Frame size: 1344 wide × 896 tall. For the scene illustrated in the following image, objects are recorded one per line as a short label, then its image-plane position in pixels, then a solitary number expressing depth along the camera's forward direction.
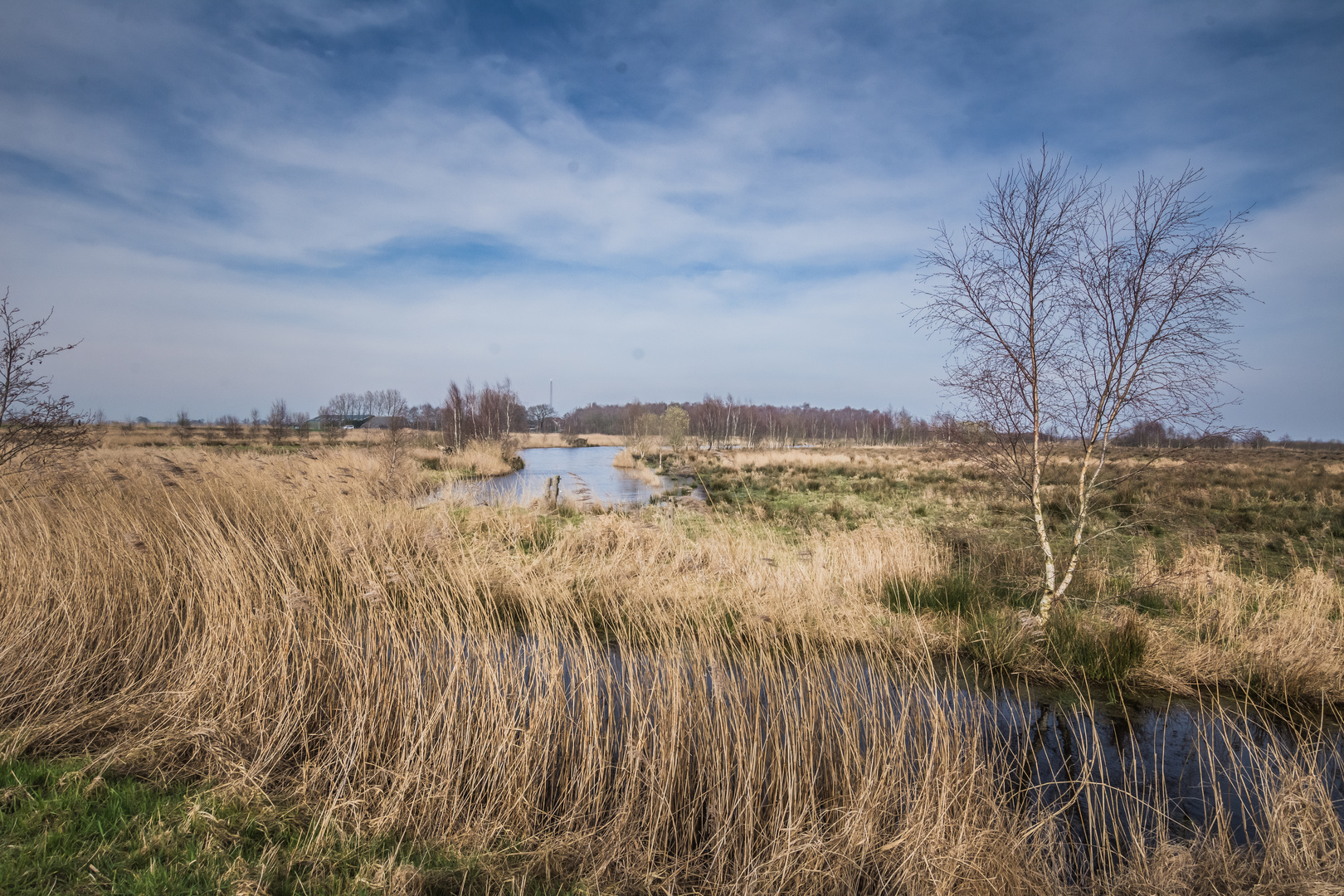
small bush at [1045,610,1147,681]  6.12
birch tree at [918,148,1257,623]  6.27
